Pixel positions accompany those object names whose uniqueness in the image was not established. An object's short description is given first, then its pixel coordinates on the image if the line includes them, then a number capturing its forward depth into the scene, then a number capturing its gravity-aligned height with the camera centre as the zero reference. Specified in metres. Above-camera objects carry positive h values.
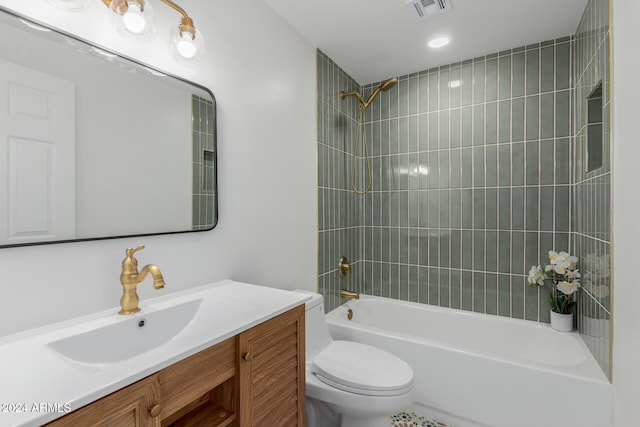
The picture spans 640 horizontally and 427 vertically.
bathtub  1.53 -0.89
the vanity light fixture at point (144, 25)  1.01 +0.64
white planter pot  2.04 -0.72
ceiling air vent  1.76 +1.18
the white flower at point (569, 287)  1.95 -0.46
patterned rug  1.86 -1.26
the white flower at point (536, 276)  2.15 -0.44
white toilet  1.39 -0.78
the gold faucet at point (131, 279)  1.04 -0.22
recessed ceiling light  2.15 +1.18
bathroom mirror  0.88 +0.23
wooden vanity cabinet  0.66 -0.46
